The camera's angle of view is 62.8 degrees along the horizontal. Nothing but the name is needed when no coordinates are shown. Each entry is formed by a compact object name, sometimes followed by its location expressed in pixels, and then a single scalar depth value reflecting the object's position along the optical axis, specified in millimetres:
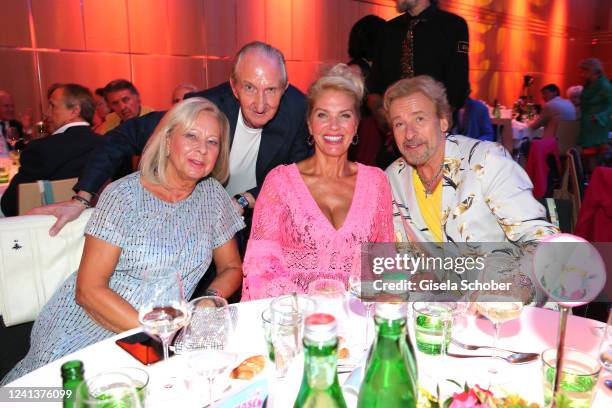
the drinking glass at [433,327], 1233
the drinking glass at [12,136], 4836
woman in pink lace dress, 2072
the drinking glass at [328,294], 1256
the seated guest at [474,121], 6148
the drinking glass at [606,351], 1103
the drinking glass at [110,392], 712
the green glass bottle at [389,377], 867
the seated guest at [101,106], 6199
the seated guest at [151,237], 1763
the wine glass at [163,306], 1133
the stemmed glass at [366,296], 1255
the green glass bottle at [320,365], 705
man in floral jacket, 1995
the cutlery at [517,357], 1193
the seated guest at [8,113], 5414
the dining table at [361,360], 1054
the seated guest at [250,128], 2529
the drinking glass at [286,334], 1114
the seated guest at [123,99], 5133
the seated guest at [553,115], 7387
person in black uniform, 3645
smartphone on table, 1210
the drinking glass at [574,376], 915
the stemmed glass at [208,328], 1163
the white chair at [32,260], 1861
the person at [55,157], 3320
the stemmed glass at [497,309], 1159
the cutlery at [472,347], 1246
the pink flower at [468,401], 750
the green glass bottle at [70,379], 784
